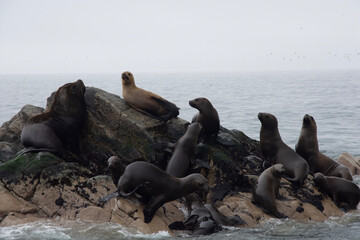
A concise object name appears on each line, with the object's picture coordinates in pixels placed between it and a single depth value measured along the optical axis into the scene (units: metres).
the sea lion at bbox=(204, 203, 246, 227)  15.45
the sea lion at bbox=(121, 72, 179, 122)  20.61
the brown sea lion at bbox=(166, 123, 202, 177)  17.57
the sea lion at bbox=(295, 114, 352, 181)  21.66
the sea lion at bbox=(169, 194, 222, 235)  14.67
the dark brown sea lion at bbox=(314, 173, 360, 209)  18.95
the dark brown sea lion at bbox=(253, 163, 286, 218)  16.89
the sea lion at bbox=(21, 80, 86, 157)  17.42
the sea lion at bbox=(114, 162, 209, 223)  15.24
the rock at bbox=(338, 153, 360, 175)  25.80
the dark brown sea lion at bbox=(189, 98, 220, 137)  20.39
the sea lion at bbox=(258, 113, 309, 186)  19.55
